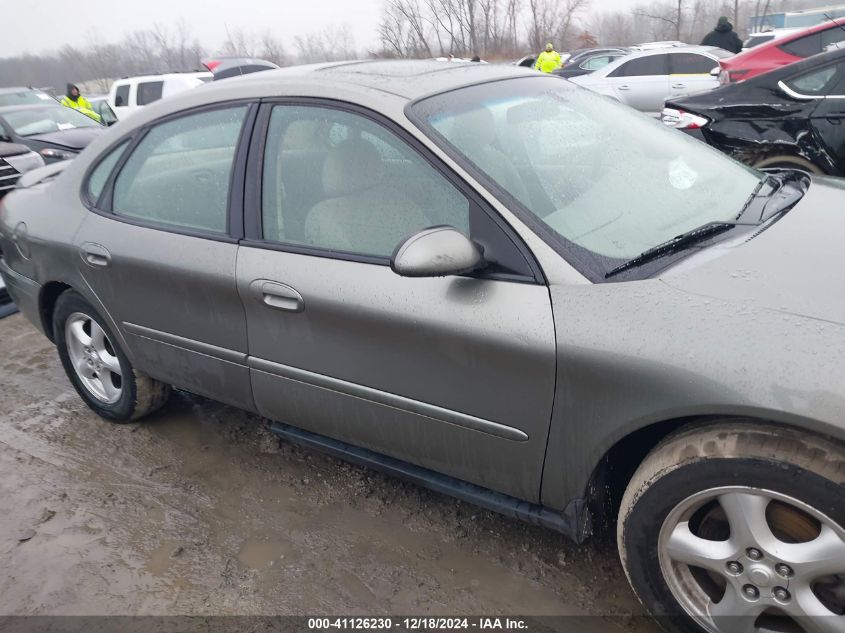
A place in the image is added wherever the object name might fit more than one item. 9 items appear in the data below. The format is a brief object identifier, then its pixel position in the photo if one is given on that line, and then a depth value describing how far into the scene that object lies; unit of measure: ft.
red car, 25.05
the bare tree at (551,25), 144.25
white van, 46.24
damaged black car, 16.49
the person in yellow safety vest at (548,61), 53.72
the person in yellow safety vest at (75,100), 43.73
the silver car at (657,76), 38.91
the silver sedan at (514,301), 5.48
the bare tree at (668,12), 125.70
